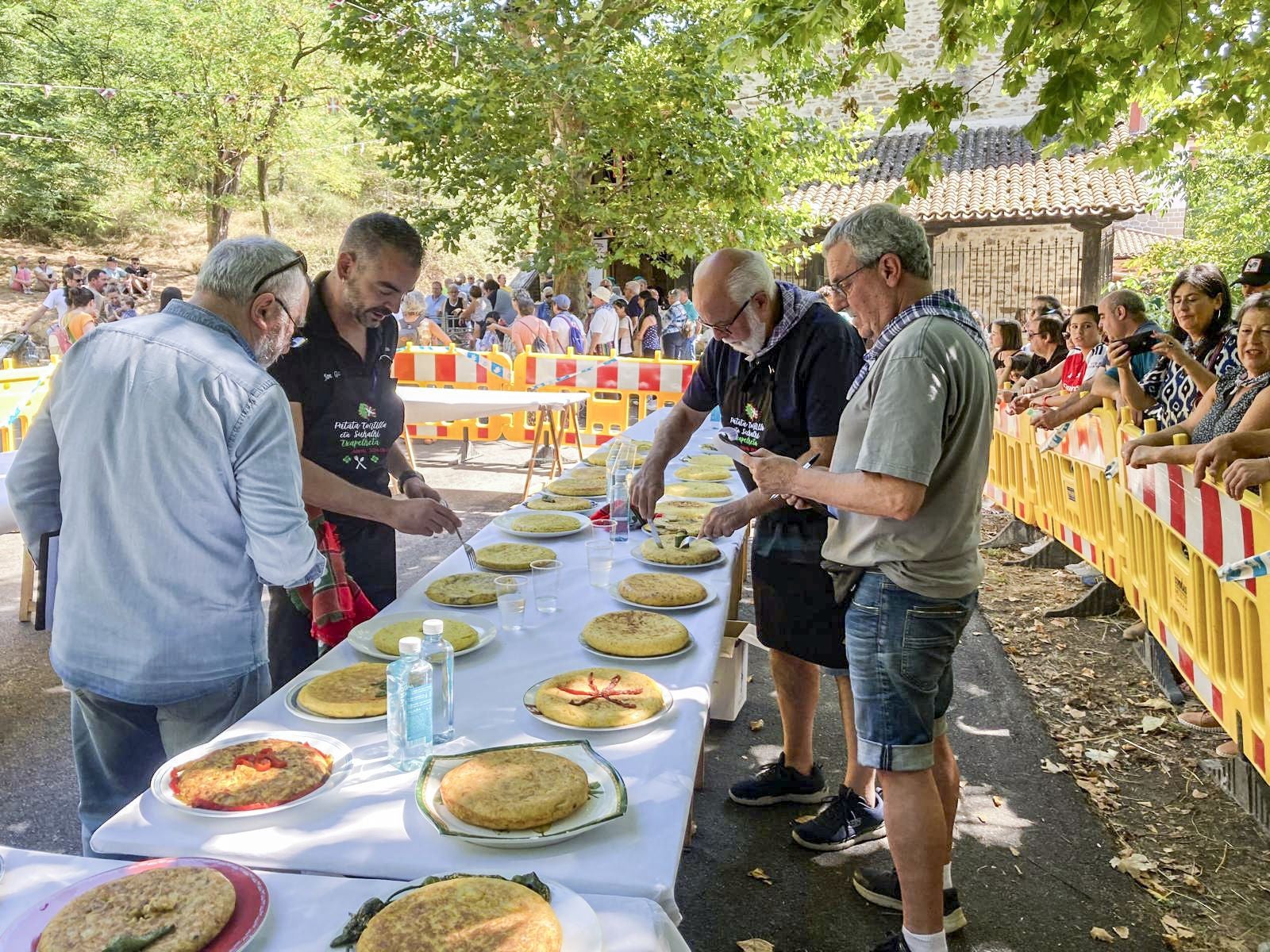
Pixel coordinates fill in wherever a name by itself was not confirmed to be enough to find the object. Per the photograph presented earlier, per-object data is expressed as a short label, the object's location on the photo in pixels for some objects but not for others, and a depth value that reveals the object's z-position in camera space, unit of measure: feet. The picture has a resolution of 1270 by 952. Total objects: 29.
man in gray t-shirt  7.59
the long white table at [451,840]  4.92
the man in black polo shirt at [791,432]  10.30
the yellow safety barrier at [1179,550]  10.36
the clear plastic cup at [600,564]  9.71
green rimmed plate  5.01
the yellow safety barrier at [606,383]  36.19
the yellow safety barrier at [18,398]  23.90
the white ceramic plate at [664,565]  10.34
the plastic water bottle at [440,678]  6.18
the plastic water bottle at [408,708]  5.86
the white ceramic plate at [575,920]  4.19
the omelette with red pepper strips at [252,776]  5.33
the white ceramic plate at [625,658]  7.64
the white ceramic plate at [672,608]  8.83
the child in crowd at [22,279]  95.91
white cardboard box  13.56
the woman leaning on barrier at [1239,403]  12.49
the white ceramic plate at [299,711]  6.46
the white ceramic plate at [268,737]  5.25
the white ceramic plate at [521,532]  11.62
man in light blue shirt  6.16
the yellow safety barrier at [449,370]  38.42
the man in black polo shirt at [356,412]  9.58
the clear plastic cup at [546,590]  8.83
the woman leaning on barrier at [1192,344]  16.38
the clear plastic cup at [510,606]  8.32
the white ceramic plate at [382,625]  7.72
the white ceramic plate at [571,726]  6.34
